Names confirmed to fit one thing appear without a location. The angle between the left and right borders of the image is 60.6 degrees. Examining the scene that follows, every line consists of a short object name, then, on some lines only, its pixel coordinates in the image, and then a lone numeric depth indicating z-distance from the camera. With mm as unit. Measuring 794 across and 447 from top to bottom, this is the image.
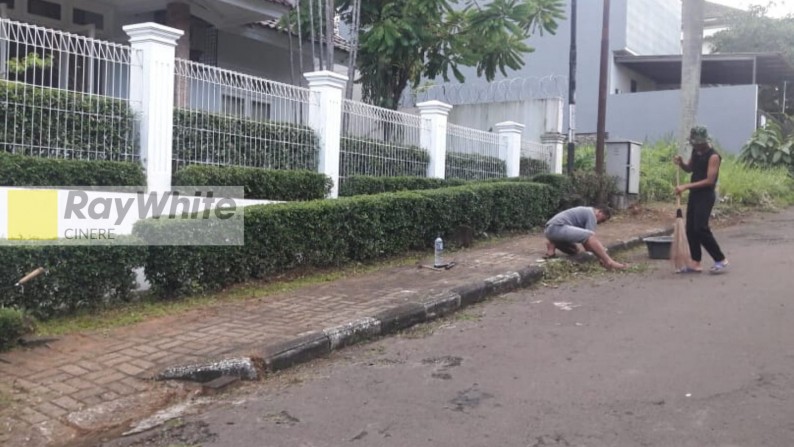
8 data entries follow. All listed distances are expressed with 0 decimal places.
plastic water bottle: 8250
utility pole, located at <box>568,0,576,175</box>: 13953
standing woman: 7820
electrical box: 14602
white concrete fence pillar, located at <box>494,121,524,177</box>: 14000
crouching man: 8422
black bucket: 9109
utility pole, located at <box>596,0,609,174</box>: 14016
